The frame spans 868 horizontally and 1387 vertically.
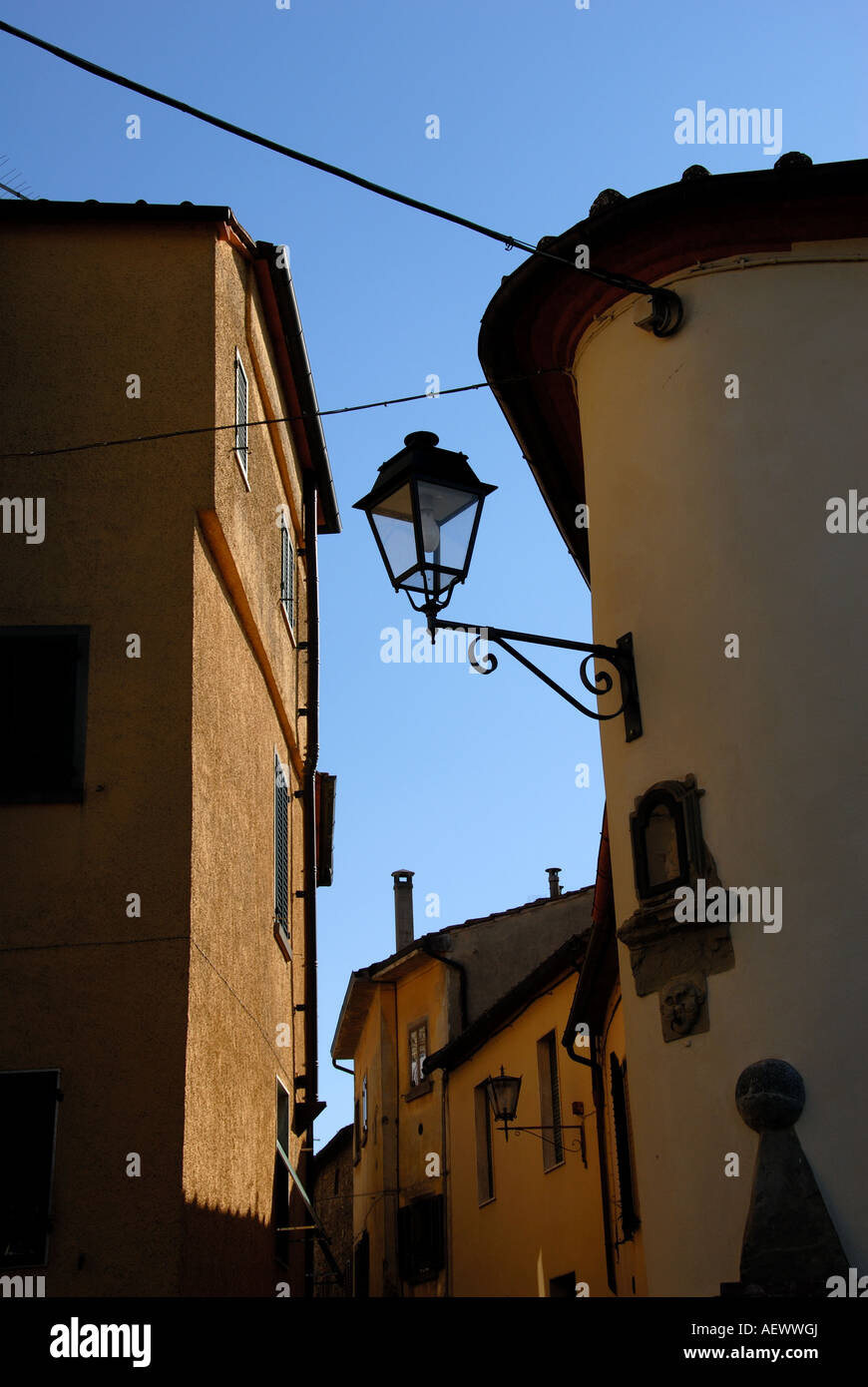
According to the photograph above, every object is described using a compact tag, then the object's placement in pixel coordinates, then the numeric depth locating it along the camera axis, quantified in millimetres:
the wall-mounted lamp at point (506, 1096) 18578
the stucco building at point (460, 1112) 19562
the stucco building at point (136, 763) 9117
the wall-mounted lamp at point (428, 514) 7652
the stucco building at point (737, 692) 6996
